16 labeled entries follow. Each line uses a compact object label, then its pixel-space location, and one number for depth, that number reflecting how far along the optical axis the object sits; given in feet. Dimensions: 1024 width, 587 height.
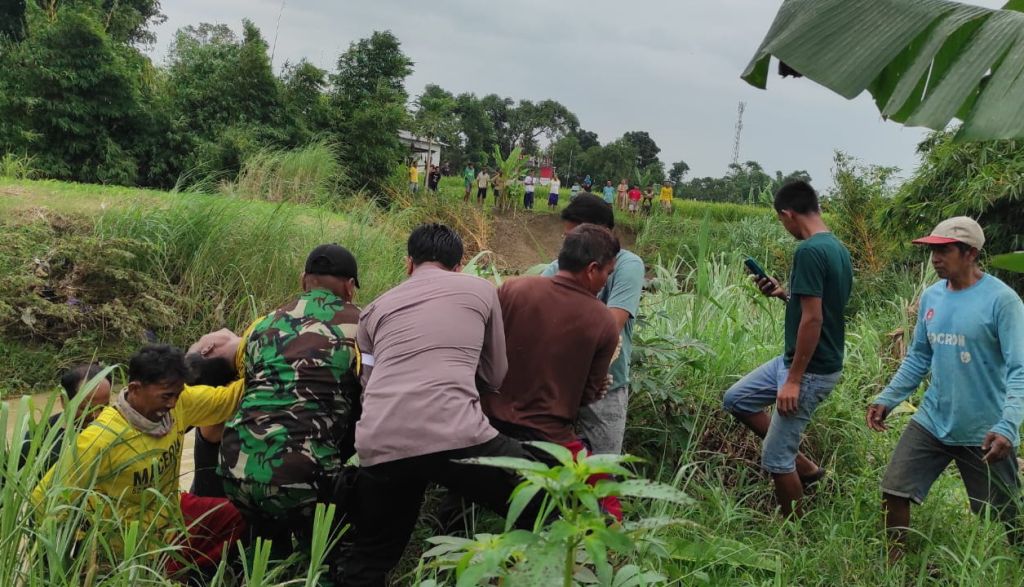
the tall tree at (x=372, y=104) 59.47
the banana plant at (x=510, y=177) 71.97
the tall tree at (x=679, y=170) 218.18
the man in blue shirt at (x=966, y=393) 9.73
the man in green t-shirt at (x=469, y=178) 74.95
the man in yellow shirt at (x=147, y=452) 8.02
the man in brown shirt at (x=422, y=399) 7.99
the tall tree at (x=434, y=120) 81.51
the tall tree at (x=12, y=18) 74.64
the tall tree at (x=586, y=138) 227.57
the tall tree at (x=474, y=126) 175.11
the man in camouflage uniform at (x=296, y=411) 8.71
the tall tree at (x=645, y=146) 218.91
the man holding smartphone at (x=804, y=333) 10.34
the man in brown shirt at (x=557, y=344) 8.90
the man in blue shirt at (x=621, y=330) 10.57
